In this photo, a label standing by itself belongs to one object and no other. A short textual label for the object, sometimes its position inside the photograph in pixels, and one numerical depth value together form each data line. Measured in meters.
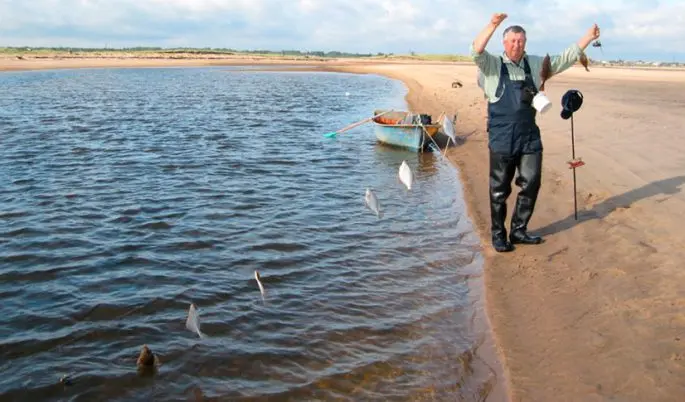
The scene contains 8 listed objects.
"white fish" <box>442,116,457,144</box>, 11.49
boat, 15.25
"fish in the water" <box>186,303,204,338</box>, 4.92
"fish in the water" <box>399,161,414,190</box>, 8.75
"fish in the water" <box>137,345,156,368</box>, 4.76
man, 6.53
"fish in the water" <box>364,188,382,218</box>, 7.62
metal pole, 7.85
